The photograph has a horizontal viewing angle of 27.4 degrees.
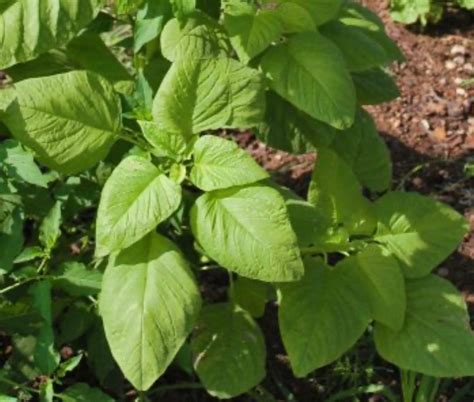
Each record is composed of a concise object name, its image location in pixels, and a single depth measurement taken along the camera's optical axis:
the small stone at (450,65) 3.33
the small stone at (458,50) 3.36
